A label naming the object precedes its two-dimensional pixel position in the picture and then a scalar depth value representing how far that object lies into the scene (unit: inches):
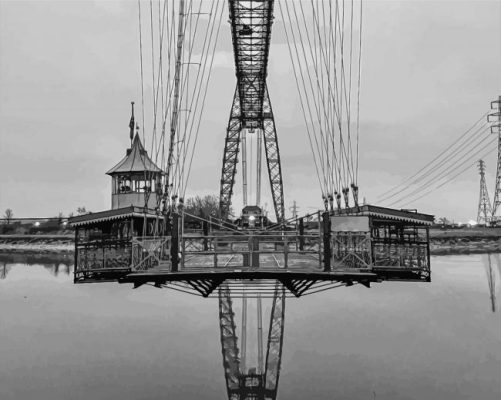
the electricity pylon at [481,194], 3718.0
